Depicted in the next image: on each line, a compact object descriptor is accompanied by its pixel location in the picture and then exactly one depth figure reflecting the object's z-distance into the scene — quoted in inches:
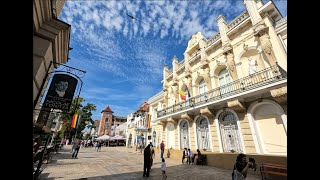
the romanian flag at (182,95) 652.2
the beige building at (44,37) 149.2
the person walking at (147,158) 321.1
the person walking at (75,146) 613.3
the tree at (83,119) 1431.6
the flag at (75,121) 651.2
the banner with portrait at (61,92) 208.3
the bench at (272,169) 305.0
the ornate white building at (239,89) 375.2
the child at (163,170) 313.4
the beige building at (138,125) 1027.3
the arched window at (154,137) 935.1
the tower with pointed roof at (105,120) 2572.8
